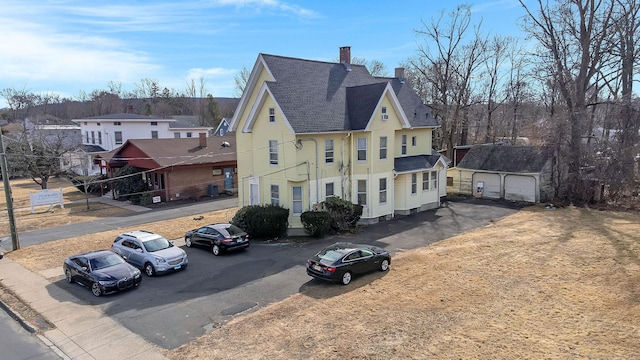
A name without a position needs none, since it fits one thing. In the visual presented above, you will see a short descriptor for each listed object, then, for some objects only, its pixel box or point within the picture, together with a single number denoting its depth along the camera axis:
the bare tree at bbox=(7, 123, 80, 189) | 42.62
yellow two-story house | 25.00
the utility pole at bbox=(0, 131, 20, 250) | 22.12
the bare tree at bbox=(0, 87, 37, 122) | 113.88
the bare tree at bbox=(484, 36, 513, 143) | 53.00
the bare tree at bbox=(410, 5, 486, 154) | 48.47
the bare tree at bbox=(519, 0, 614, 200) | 32.84
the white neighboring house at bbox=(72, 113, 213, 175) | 56.56
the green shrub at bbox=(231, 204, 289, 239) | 23.89
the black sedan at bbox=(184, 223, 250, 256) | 21.14
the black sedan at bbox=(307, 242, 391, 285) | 16.03
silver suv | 18.47
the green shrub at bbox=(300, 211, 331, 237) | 23.64
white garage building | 33.19
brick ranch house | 37.94
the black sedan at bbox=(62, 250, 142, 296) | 16.22
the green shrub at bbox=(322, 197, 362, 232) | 24.92
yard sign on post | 34.91
